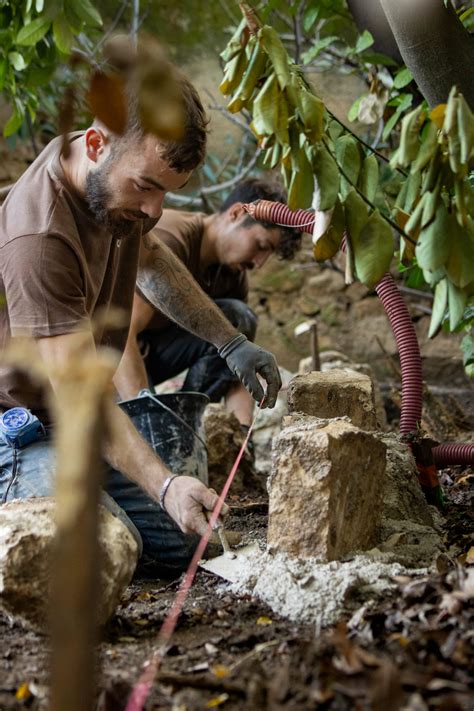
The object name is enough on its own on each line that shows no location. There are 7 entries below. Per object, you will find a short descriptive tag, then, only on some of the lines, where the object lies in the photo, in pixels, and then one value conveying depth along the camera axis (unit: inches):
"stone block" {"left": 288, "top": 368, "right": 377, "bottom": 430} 99.0
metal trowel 79.2
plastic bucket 115.3
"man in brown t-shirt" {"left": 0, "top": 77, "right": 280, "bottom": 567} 83.0
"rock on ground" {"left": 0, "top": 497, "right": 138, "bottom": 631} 65.1
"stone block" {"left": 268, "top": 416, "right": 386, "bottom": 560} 72.1
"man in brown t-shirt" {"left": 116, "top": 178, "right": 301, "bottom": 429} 158.7
